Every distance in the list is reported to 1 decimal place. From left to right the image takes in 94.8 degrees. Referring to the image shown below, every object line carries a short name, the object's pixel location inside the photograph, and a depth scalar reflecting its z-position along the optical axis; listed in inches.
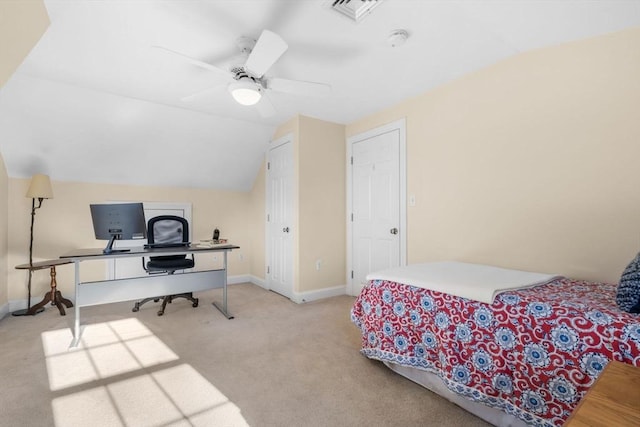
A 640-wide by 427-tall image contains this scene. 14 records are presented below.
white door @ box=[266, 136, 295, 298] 153.0
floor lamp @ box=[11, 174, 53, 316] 124.6
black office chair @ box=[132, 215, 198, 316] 130.9
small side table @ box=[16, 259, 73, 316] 122.3
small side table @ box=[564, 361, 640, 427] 22.1
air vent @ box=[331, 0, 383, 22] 68.4
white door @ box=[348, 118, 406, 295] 131.0
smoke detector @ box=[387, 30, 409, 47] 80.7
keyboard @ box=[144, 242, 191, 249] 119.3
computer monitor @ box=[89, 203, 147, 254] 105.7
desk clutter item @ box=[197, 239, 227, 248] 123.7
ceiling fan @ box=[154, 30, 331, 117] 74.9
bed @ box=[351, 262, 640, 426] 48.6
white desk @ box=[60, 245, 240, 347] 100.2
